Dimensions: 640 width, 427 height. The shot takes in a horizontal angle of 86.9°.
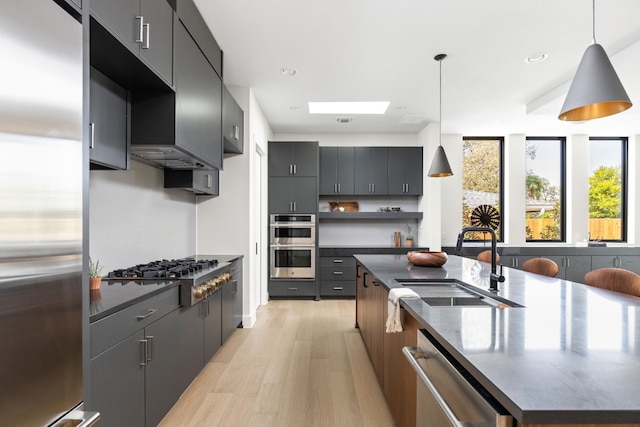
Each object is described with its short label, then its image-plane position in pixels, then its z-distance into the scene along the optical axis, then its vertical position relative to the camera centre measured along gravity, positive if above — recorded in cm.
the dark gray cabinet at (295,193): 554 +35
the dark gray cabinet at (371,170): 589 +79
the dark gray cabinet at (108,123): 181 +53
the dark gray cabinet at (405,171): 588 +77
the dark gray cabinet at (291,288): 541 -119
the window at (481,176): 620 +73
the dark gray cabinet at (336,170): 589 +78
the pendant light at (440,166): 370 +55
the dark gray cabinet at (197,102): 227 +87
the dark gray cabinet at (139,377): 146 -82
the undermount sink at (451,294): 179 -47
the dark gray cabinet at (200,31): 232 +141
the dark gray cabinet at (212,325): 278 -96
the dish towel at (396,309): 167 -47
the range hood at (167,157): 228 +44
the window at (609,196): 604 +37
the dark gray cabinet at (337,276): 554 -101
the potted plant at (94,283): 176 -36
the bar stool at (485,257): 375 -46
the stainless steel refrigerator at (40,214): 83 +0
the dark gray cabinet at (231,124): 331 +95
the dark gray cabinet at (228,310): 323 -95
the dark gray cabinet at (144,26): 150 +95
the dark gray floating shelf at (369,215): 579 +0
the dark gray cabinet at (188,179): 320 +34
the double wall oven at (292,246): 542 -51
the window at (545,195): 613 +38
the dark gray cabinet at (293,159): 555 +92
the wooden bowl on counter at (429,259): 287 -37
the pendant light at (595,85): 162 +64
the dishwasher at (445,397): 82 -53
